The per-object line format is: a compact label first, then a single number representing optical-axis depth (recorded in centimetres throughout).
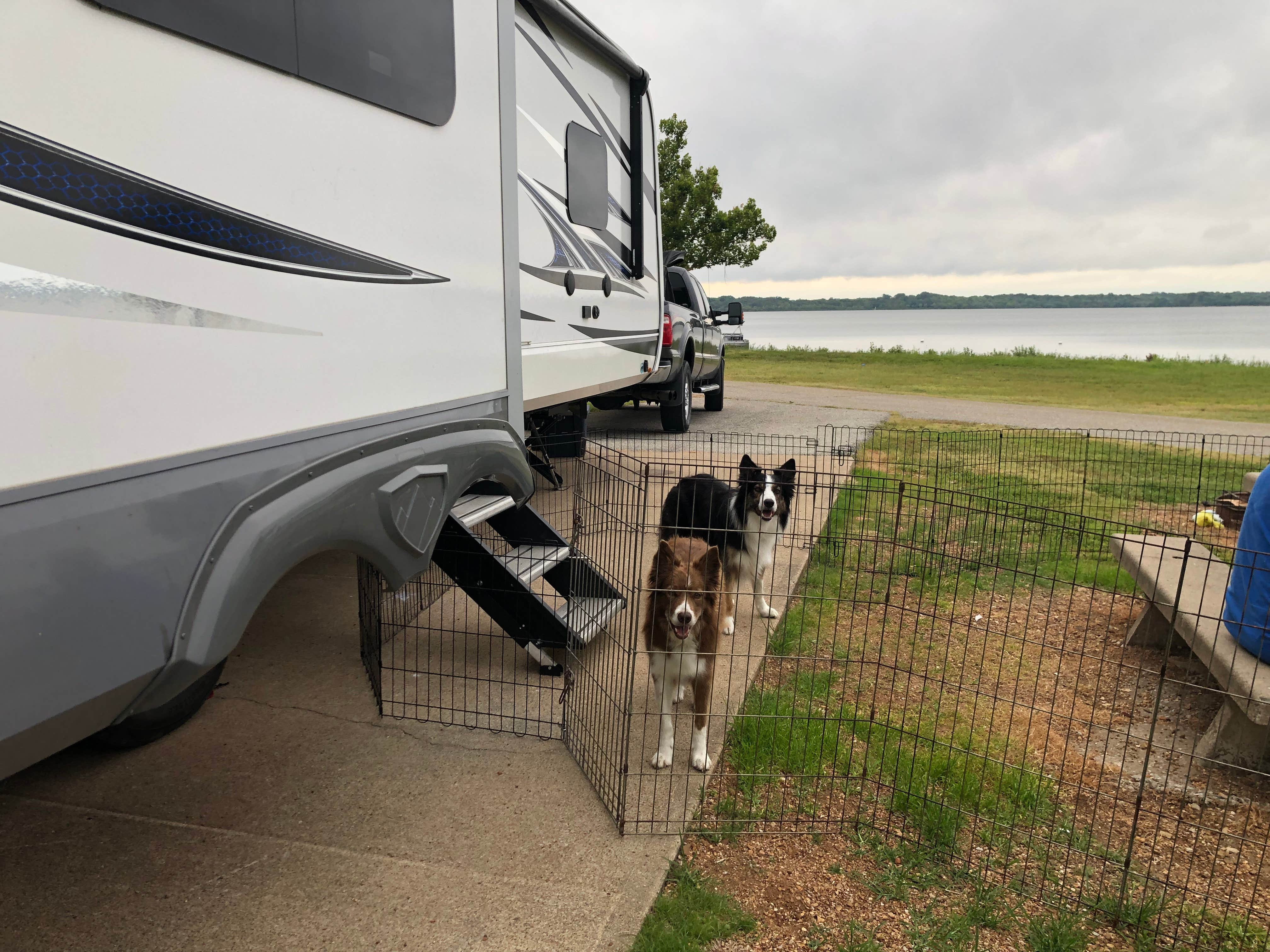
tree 2784
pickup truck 1146
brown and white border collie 357
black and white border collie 517
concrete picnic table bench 338
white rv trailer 164
